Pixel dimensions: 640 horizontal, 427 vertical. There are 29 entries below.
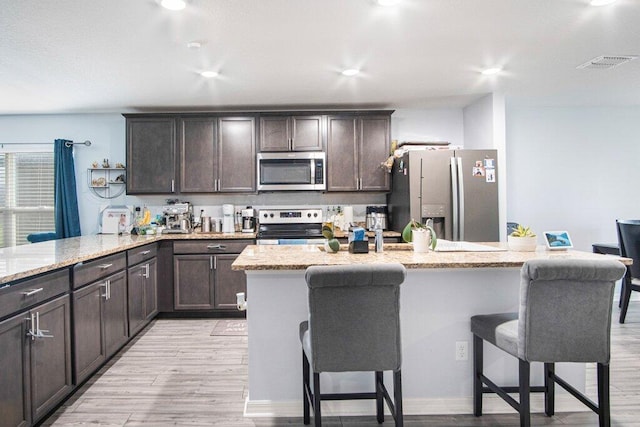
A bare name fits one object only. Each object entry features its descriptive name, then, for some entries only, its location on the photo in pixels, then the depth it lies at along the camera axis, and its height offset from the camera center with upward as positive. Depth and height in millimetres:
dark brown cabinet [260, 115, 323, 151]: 4414 +904
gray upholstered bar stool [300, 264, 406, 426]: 1641 -486
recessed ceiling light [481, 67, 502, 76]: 3400 +1247
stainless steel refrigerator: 3898 +227
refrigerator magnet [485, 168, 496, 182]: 3918 +381
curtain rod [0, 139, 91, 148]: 4648 +873
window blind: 4702 +278
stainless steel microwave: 4387 +491
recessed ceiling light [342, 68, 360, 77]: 3338 +1226
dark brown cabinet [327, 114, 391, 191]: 4441 +709
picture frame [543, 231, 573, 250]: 2416 -185
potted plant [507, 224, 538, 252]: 2387 -180
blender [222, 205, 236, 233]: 4539 -57
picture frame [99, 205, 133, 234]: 4660 -47
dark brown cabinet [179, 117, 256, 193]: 4414 +687
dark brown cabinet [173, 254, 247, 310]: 4094 -689
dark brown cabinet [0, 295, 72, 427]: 1762 -738
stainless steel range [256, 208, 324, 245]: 4324 -121
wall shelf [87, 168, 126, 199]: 4715 +392
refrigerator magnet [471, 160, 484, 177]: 3916 +423
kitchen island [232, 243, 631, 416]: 2139 -711
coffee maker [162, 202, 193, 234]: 4465 -27
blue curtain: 4492 +239
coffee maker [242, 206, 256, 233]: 4473 -69
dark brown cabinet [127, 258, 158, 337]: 3377 -740
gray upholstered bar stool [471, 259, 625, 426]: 1651 -456
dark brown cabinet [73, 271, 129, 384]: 2439 -749
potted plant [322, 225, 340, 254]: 2371 -170
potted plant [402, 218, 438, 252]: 2404 -134
